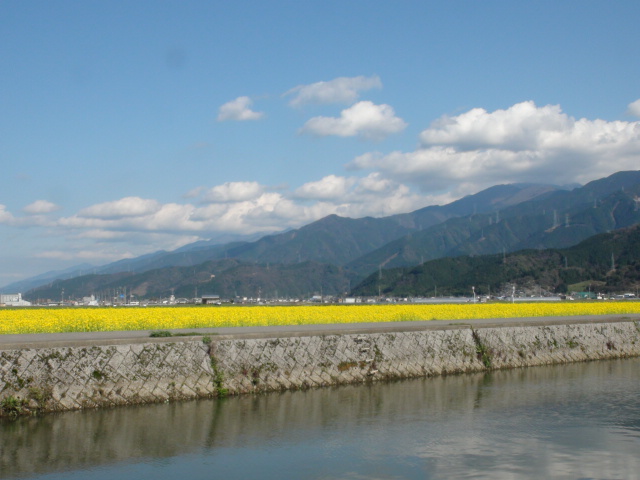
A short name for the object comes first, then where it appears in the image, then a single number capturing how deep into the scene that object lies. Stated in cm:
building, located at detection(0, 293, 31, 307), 17238
